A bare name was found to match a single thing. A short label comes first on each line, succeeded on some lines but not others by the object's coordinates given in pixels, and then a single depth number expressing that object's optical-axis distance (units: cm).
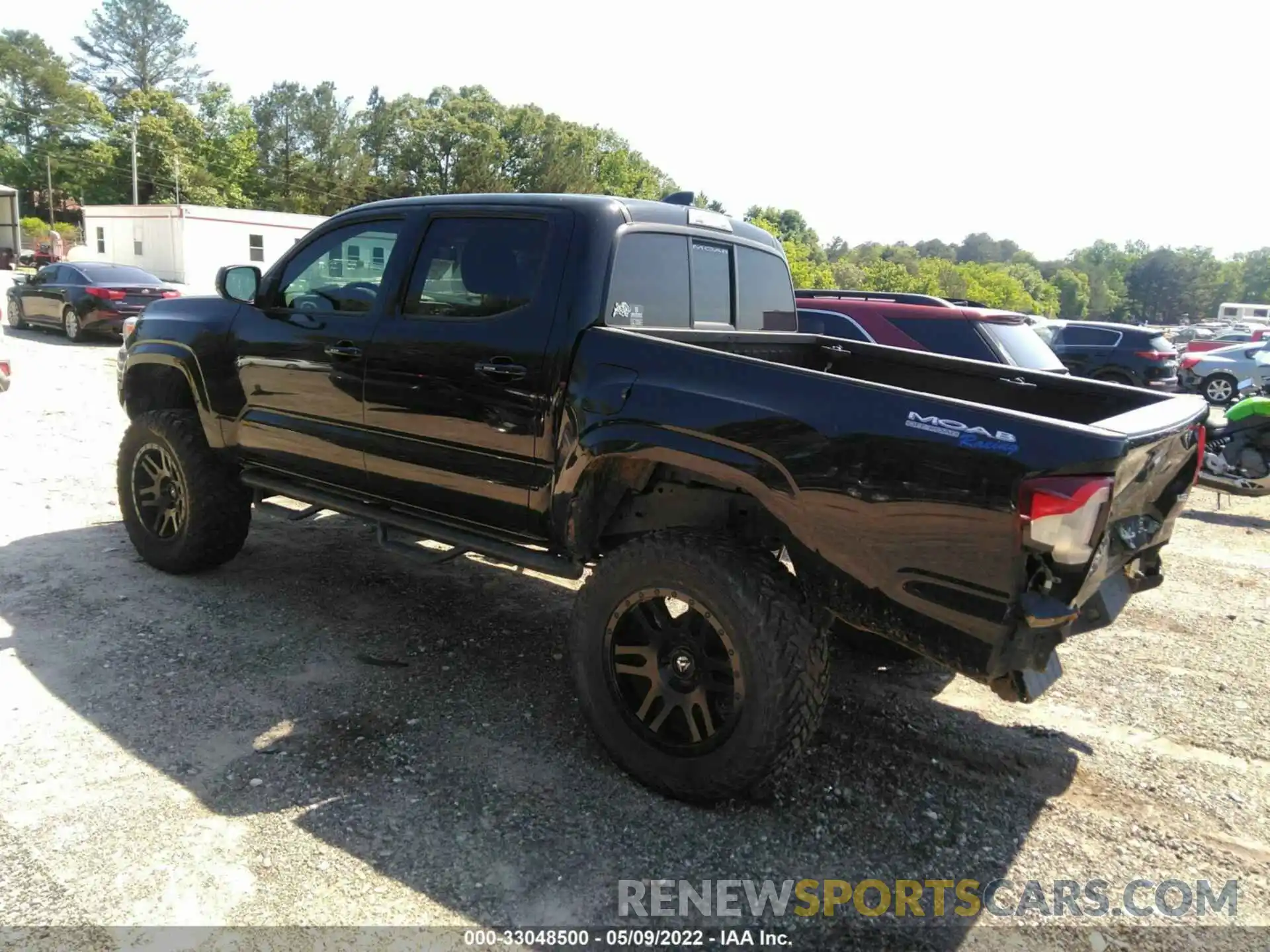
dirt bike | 811
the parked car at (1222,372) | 2050
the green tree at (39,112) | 6669
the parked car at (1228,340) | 3294
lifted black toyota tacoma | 263
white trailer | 3406
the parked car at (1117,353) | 1533
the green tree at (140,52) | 7362
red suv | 792
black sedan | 1581
